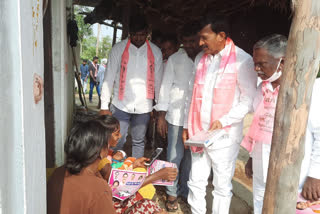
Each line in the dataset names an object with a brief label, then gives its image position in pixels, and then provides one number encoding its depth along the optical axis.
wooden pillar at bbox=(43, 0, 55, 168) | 2.76
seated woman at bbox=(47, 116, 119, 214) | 1.29
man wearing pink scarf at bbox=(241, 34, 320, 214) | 1.57
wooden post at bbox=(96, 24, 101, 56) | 23.62
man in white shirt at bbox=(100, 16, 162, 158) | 2.83
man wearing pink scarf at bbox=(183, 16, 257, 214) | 2.08
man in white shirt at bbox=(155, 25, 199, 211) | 2.67
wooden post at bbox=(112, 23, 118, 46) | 6.62
